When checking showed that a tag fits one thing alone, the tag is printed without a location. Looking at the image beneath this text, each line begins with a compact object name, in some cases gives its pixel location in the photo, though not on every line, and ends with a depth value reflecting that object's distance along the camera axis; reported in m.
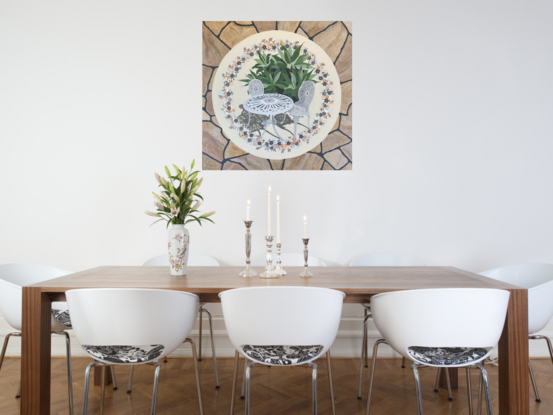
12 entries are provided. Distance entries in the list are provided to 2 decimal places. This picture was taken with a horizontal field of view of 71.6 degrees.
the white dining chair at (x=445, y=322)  1.40
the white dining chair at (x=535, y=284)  1.84
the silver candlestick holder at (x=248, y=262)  1.96
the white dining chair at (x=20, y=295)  1.84
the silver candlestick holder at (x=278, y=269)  2.03
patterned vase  1.96
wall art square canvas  2.84
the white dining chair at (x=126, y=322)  1.42
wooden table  1.59
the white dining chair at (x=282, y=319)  1.41
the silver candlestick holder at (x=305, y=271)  1.98
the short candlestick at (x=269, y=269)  1.94
